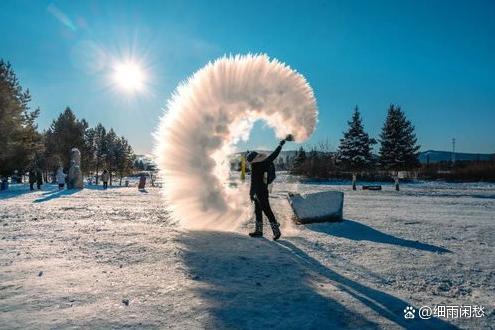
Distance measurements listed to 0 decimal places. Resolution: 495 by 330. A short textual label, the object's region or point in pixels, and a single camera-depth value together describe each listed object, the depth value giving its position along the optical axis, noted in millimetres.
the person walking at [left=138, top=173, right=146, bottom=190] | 37250
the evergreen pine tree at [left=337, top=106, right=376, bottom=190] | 48812
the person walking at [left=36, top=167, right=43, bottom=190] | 33444
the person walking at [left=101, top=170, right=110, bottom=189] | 41488
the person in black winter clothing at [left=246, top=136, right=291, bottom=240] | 9238
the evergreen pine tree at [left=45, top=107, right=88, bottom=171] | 58781
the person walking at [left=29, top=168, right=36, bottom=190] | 31875
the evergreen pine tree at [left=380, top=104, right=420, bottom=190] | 47375
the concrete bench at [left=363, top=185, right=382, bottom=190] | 36438
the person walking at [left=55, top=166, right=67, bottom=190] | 32562
